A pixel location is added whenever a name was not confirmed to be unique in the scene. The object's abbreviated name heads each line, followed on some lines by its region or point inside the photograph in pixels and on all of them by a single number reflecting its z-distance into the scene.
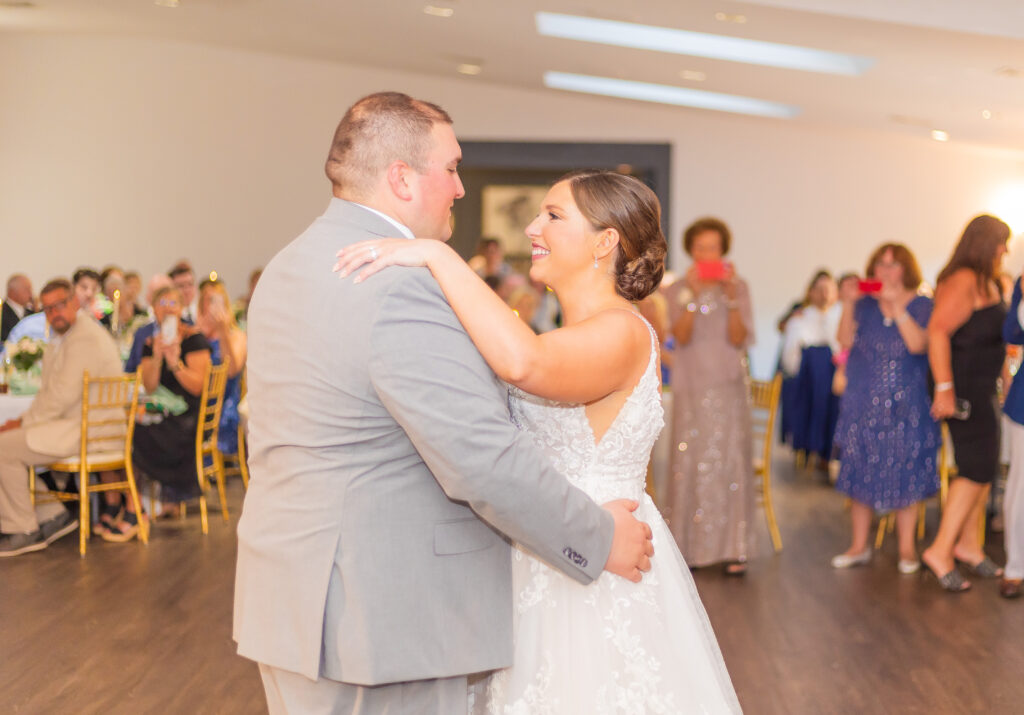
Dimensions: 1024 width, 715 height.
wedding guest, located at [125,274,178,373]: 6.39
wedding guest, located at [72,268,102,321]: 6.75
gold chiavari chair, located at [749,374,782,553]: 5.76
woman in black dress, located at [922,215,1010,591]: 4.96
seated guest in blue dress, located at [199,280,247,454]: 6.91
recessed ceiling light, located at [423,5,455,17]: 8.05
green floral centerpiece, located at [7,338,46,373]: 6.07
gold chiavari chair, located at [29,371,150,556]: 5.55
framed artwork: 12.45
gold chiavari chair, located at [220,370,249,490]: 6.96
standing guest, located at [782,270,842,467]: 8.10
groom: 1.54
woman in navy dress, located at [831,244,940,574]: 5.26
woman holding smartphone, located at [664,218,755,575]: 5.21
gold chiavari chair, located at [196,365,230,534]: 6.02
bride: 1.76
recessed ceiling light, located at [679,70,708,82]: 9.37
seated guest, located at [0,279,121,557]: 5.53
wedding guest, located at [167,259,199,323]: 7.94
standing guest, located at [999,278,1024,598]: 4.69
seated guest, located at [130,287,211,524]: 5.99
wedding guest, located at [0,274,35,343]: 6.50
